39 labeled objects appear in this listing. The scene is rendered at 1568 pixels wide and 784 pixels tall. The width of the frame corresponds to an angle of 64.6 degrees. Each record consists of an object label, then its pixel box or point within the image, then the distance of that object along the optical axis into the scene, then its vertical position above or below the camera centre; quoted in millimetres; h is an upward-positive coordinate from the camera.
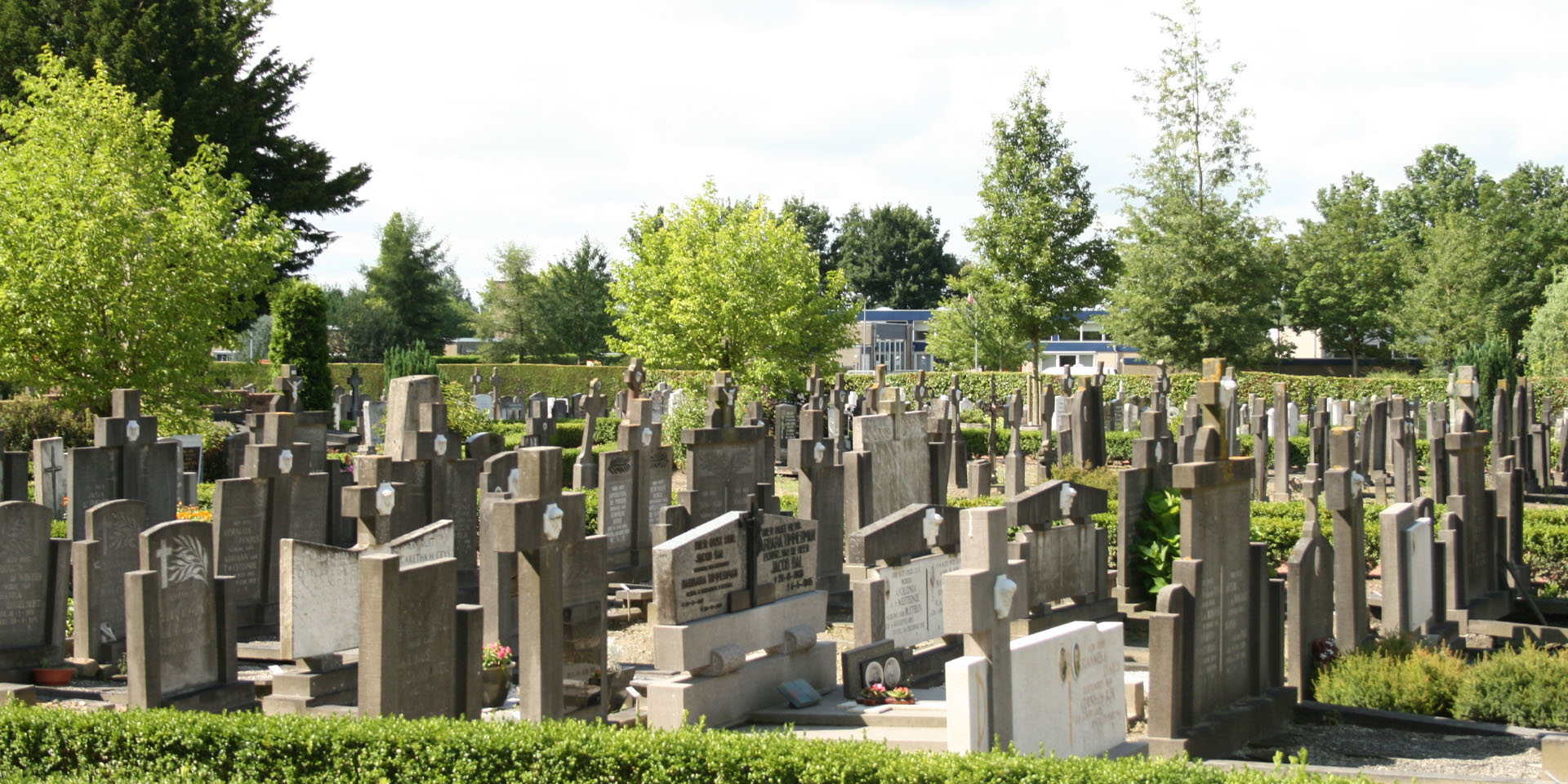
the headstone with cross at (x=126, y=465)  13266 -470
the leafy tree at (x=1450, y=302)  51031 +4825
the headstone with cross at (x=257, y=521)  11359 -936
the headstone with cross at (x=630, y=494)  14375 -878
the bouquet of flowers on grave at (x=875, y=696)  8875 -1987
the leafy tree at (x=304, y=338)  33469 +2270
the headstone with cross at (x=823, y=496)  13797 -873
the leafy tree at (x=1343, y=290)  59469 +6139
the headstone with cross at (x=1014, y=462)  17281 -703
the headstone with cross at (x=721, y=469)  14414 -586
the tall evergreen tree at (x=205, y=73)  34438 +10199
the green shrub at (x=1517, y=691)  8570 -1931
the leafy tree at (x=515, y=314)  66625 +5810
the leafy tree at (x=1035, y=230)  37906 +5786
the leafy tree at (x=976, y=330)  38656 +3174
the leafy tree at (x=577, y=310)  66250 +5915
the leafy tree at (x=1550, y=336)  38875 +2695
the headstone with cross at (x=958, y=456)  21719 -666
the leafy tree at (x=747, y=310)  37969 +3469
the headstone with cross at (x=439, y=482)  13258 -673
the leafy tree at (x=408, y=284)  64812 +7196
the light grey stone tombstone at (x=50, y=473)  14930 -621
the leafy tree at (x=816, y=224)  78188 +12452
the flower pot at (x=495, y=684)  8664 -1867
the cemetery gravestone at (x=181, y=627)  7746 -1343
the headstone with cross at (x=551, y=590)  7492 -1109
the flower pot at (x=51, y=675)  9586 -1966
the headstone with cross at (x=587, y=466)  16125 -614
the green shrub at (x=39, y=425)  20141 -57
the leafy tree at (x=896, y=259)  77500 +10081
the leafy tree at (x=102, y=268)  18734 +2400
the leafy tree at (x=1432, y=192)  73438 +13545
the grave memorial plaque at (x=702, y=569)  8297 -1035
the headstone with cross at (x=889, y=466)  14164 -580
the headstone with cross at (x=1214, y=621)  7883 -1391
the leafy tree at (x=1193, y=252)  41031 +5502
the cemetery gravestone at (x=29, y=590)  9727 -1336
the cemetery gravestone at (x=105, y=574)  9602 -1222
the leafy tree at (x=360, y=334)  65438 +4726
